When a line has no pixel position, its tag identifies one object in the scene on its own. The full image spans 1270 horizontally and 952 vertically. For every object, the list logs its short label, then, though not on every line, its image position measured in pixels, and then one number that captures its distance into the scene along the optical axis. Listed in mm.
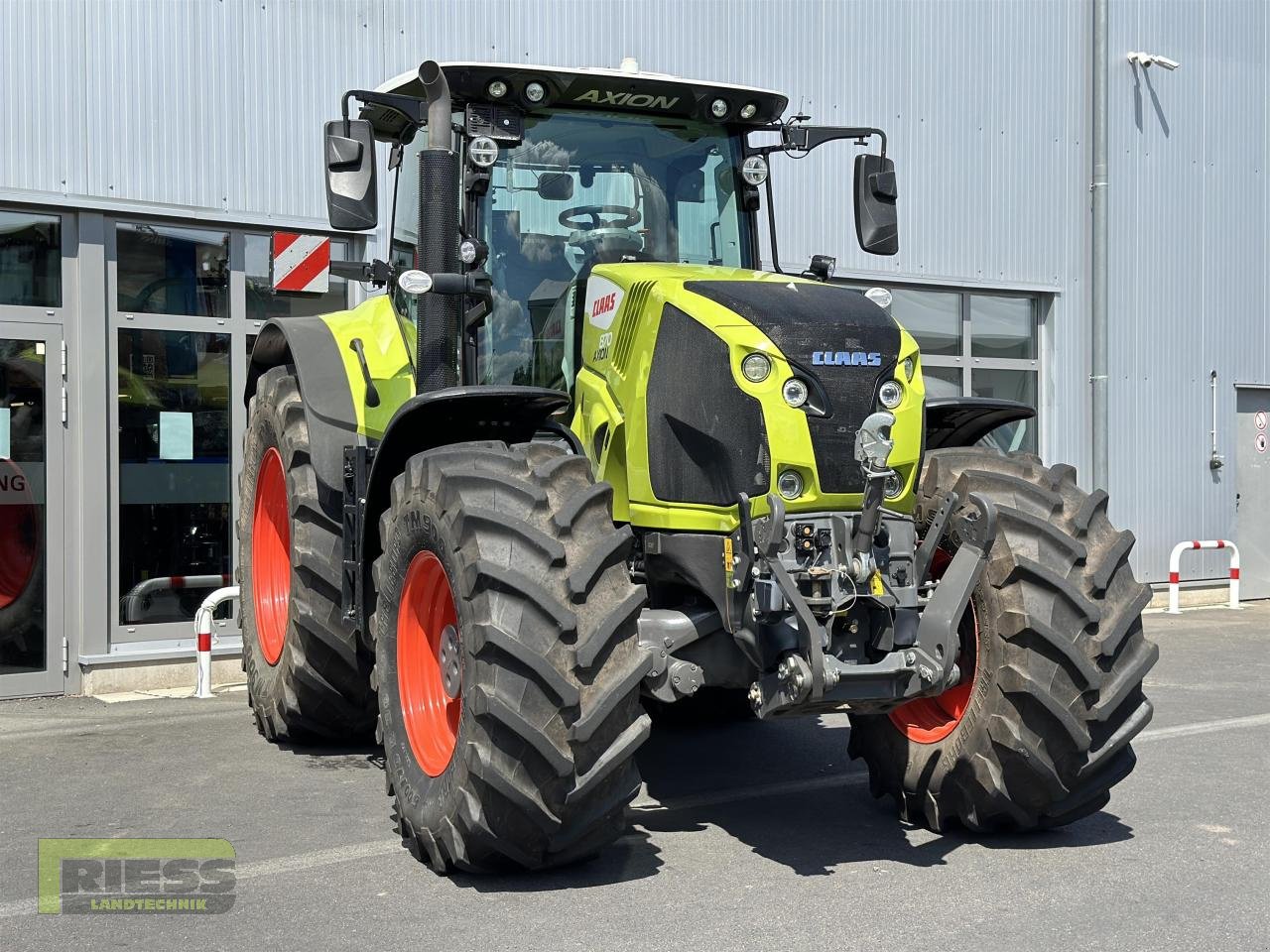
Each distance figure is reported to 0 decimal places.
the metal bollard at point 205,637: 8836
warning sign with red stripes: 9719
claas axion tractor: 4562
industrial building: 8953
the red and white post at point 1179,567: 13477
